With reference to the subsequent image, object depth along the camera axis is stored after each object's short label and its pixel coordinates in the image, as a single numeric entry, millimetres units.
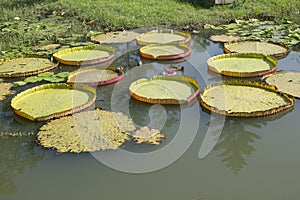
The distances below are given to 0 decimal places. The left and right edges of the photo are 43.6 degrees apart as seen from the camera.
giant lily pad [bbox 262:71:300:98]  5302
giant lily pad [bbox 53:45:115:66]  6707
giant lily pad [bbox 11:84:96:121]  4965
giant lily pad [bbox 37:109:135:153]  4266
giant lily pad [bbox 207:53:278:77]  5938
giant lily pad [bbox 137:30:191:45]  7676
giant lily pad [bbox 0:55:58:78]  6334
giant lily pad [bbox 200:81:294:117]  4785
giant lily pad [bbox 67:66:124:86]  5889
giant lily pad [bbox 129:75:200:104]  5160
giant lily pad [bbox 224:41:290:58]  6768
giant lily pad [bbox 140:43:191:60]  6824
